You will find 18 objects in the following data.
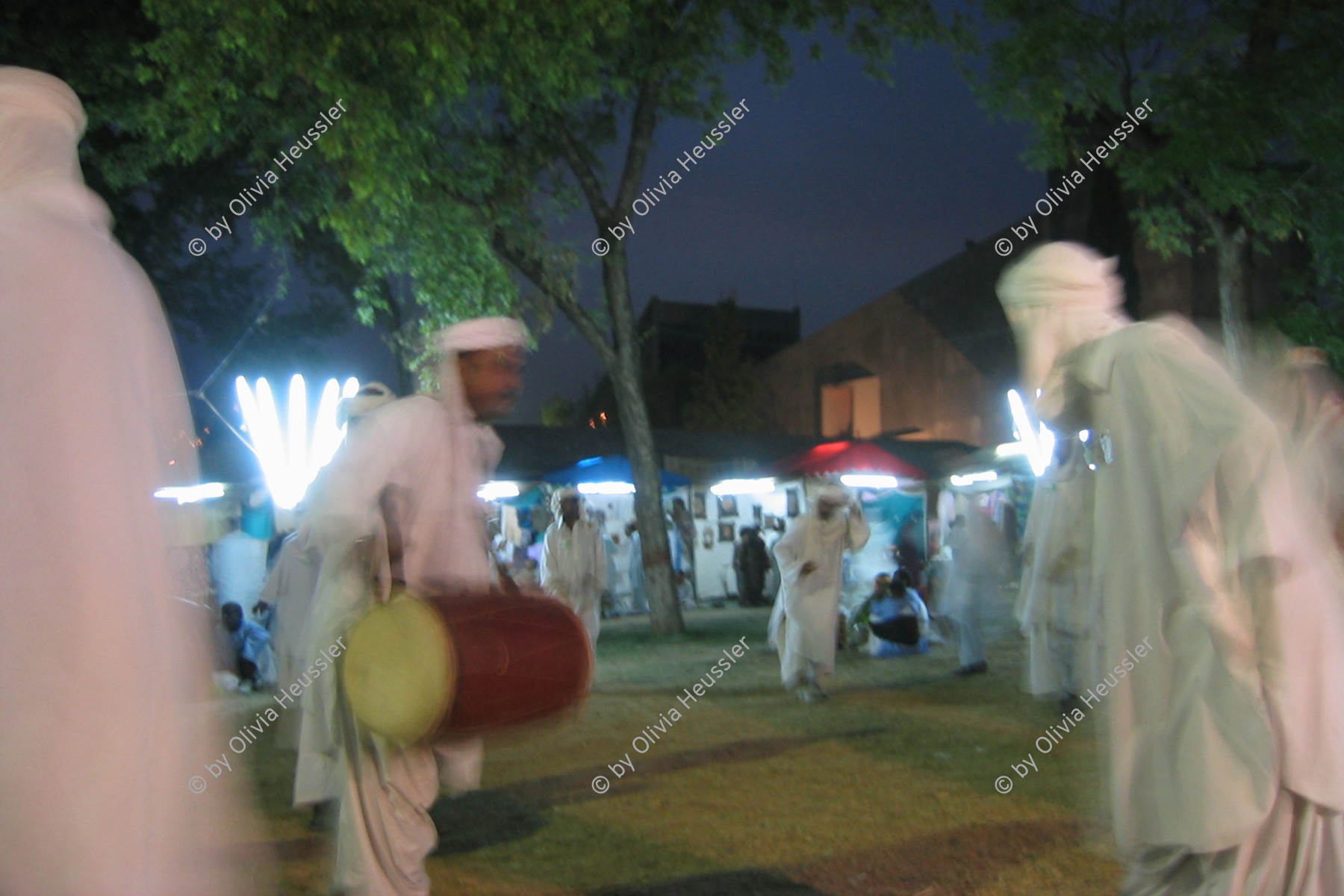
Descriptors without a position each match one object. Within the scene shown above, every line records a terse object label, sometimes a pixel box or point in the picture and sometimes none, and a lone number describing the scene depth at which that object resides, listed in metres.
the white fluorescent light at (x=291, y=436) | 16.69
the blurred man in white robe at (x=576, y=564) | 12.01
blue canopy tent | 18.38
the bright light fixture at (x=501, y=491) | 19.36
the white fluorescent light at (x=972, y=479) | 22.91
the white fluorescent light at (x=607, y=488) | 20.16
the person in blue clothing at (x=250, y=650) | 12.41
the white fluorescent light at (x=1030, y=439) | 18.94
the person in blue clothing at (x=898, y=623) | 13.60
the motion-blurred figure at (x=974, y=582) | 11.52
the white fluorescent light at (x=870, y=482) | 19.97
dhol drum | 2.95
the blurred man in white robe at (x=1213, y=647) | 2.59
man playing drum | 3.66
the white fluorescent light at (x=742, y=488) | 21.89
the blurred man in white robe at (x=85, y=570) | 1.67
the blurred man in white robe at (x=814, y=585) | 10.30
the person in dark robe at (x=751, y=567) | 21.56
